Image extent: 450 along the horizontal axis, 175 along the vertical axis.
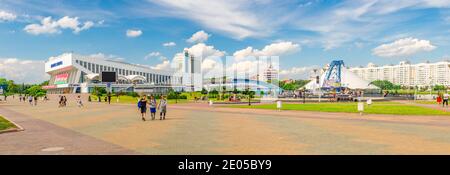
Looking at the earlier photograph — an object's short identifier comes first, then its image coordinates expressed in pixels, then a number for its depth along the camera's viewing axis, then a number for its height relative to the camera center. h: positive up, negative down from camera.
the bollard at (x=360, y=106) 22.28 -1.03
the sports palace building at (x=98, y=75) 122.38 +7.41
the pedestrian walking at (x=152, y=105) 19.39 -0.79
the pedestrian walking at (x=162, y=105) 19.70 -0.81
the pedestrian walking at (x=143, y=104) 19.42 -0.73
